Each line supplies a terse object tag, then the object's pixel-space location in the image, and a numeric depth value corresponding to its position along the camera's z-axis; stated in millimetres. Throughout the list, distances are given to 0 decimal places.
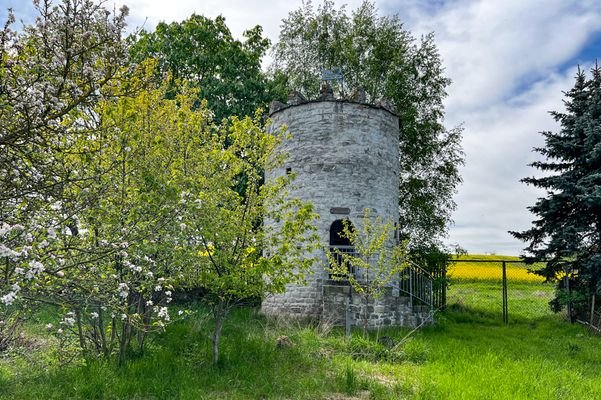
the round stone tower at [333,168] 14156
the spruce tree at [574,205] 14234
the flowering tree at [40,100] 4277
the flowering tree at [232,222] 8242
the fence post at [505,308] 15769
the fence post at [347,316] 11764
